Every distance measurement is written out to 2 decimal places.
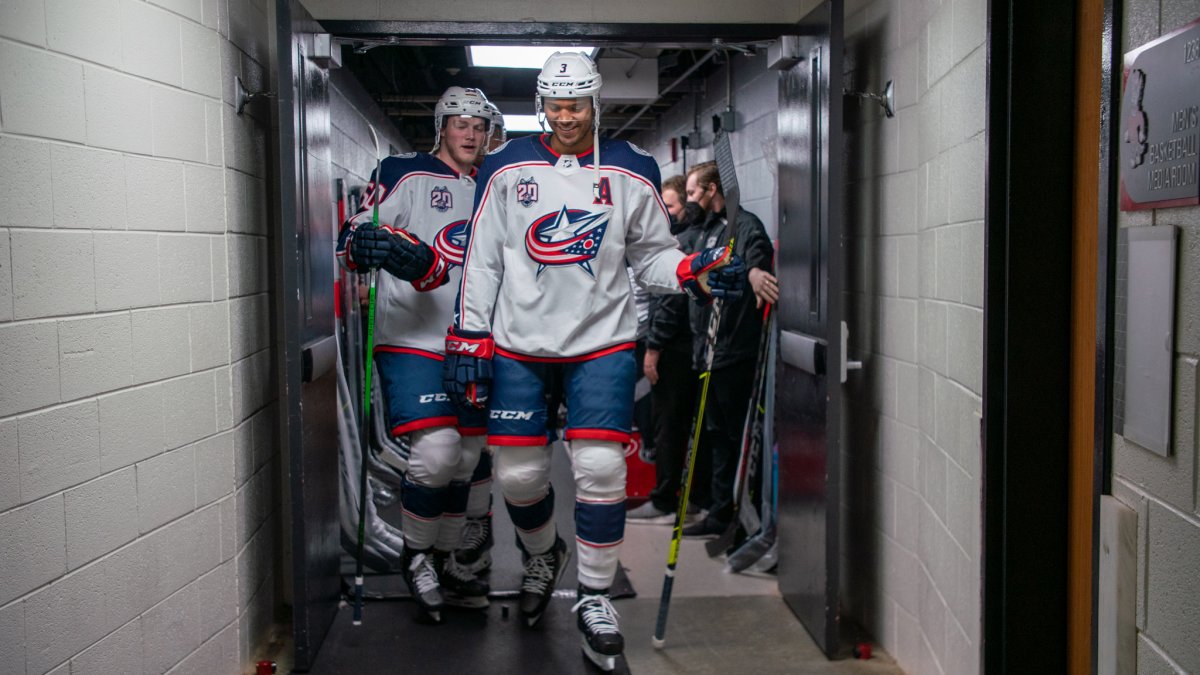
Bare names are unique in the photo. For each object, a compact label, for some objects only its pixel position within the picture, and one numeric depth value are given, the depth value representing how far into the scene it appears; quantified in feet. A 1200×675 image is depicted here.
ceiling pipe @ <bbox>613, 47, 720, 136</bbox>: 20.29
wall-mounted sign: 4.14
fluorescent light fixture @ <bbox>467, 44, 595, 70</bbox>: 16.49
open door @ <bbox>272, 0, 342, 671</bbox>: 9.40
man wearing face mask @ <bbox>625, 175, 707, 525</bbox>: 15.83
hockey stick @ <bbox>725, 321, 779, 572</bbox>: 13.00
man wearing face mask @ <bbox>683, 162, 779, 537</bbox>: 13.66
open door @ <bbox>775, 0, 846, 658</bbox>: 9.86
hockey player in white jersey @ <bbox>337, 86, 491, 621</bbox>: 11.30
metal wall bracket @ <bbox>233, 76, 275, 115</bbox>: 9.73
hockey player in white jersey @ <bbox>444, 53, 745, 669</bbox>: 10.24
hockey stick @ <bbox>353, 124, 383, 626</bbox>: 10.86
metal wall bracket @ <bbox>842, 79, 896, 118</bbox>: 9.53
